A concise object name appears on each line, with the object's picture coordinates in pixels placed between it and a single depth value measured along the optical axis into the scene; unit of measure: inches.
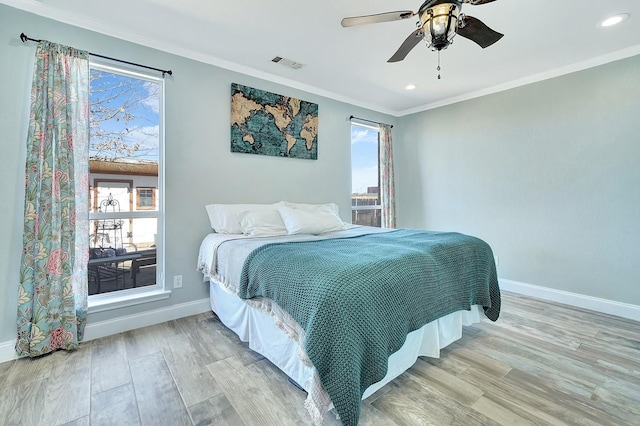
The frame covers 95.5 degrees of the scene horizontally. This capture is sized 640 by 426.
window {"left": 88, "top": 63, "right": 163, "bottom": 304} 99.8
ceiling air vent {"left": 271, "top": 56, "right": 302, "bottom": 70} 119.2
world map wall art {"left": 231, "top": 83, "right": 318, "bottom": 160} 125.7
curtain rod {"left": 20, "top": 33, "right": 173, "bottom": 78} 83.6
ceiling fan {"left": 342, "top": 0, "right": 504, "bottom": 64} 63.5
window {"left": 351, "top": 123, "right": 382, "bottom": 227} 177.8
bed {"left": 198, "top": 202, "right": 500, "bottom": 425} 53.5
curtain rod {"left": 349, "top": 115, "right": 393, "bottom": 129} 168.5
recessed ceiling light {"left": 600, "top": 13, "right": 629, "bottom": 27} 91.0
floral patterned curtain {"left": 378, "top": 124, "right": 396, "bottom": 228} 186.4
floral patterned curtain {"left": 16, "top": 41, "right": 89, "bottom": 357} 82.1
